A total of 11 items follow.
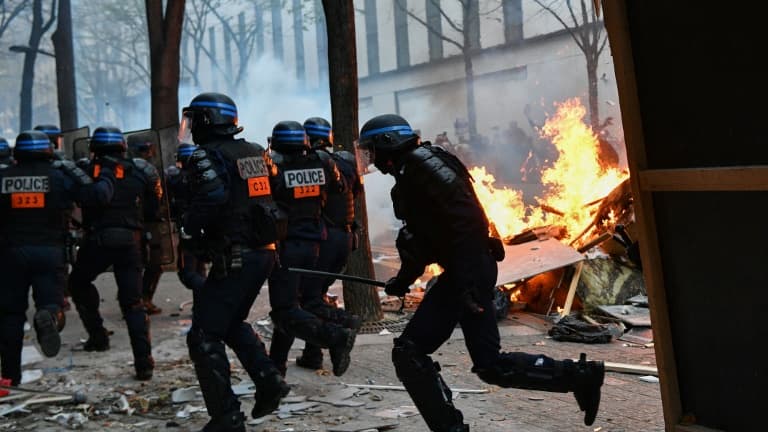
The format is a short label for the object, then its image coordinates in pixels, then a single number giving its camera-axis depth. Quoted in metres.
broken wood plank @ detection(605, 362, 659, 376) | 6.14
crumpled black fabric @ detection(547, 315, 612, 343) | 7.46
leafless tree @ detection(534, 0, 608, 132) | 18.59
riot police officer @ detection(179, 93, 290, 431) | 5.02
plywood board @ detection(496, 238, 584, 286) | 8.47
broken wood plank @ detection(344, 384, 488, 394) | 5.89
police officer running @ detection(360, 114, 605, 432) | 4.36
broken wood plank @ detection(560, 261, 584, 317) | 8.31
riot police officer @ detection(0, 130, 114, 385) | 6.43
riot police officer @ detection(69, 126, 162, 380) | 6.93
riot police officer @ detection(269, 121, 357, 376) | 6.13
